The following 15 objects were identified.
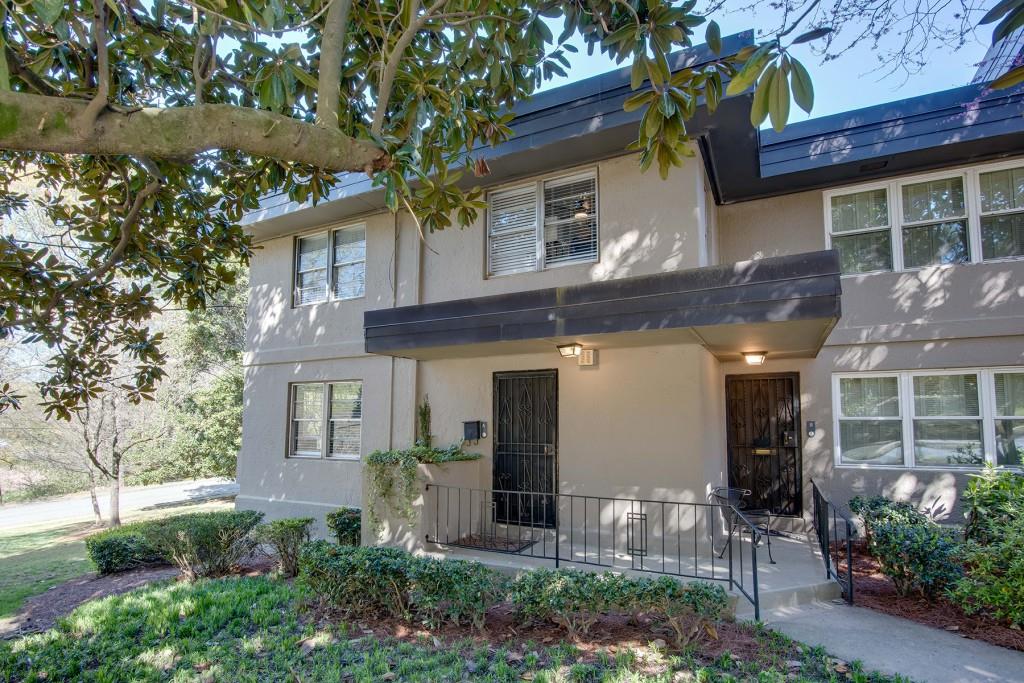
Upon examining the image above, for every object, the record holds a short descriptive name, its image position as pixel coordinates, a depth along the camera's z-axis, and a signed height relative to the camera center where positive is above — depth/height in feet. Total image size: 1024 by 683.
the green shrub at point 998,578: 15.57 -4.80
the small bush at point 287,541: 25.67 -6.20
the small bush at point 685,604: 15.17 -5.31
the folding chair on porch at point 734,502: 21.22 -3.76
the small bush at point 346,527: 26.76 -5.78
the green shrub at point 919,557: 18.16 -4.88
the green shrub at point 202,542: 25.88 -6.38
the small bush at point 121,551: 29.30 -7.65
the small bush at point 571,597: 15.71 -5.34
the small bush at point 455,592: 16.94 -5.61
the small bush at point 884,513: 19.71 -3.87
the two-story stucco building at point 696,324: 22.49 +3.22
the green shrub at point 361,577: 18.06 -5.65
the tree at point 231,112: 9.00 +6.98
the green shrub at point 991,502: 17.25 -3.02
